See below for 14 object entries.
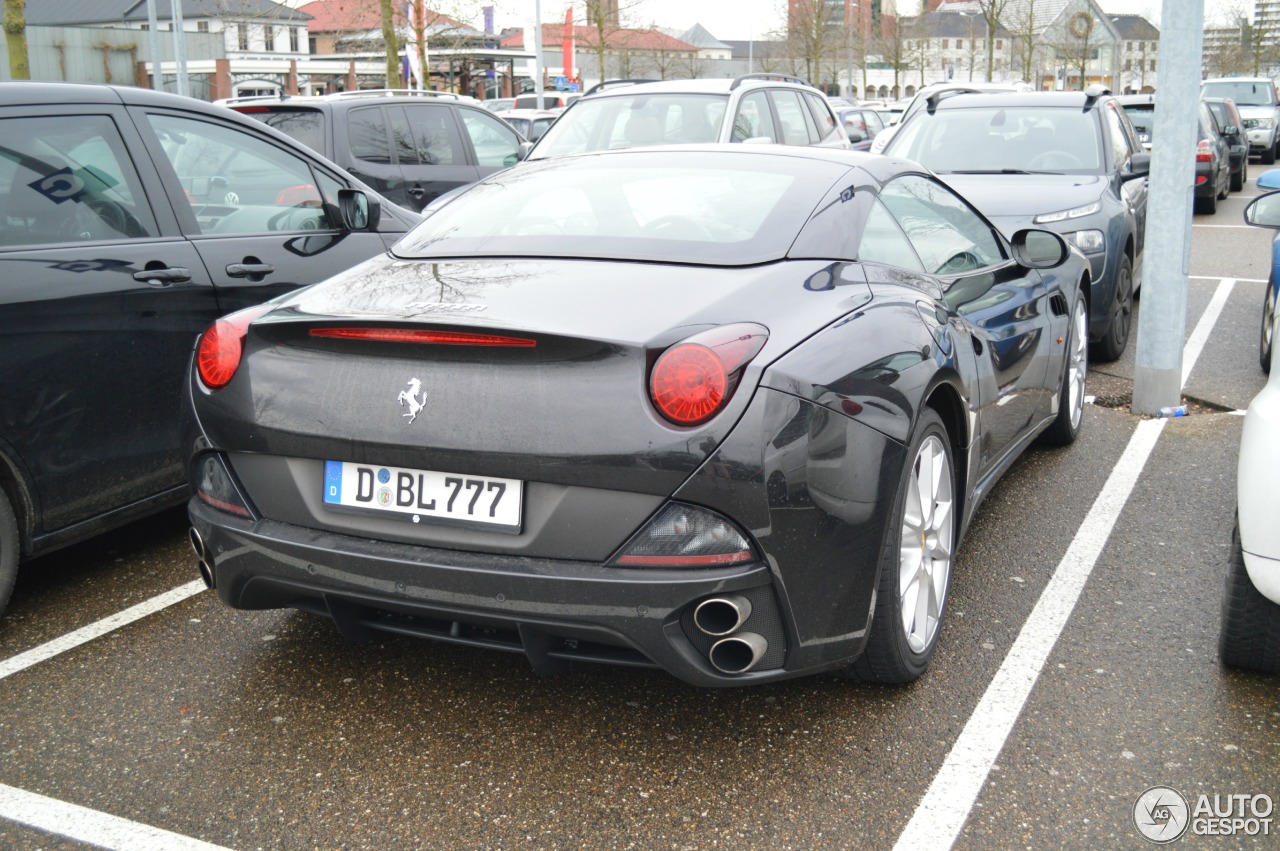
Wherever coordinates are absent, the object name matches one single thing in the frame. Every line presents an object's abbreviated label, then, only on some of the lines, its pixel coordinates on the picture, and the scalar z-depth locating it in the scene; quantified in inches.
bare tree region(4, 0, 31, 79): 490.9
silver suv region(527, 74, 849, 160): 358.9
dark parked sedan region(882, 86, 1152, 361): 286.5
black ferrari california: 102.0
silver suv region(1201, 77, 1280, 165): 1129.4
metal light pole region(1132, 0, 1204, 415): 230.8
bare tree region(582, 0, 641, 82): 1496.1
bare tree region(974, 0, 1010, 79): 1893.5
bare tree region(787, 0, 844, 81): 2171.5
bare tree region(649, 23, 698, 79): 2686.3
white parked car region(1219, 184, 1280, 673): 112.9
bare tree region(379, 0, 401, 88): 780.0
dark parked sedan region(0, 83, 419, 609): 144.9
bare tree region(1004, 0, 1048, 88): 2308.1
